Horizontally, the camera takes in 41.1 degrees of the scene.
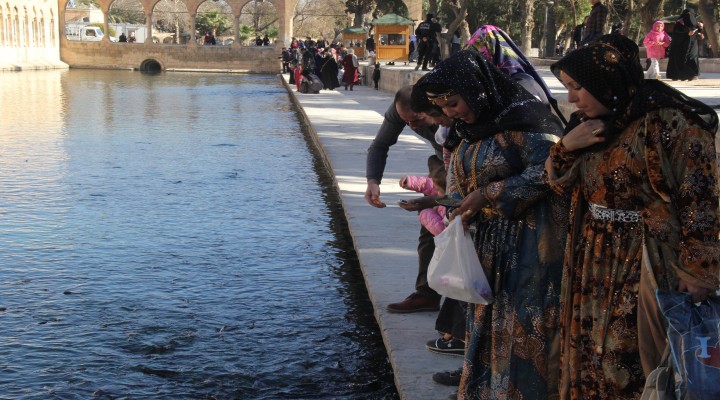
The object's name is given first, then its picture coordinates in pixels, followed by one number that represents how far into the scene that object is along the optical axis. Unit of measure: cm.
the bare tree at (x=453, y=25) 2473
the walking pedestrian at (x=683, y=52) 1466
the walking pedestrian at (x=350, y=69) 2705
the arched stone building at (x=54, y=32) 4472
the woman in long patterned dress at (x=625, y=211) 230
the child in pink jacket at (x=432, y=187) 384
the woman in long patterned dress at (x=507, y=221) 279
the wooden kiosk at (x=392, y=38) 3619
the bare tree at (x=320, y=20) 6862
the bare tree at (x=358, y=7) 4969
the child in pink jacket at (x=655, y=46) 1473
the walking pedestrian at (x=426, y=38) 2175
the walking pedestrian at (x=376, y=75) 2688
